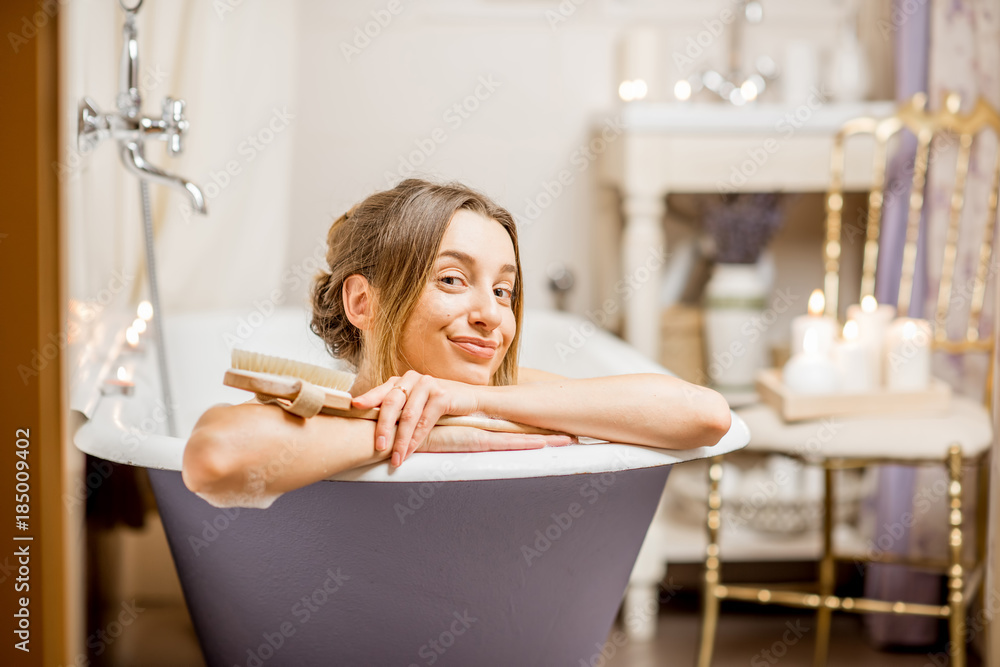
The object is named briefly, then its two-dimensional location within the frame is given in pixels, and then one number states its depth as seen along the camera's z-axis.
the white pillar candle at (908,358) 1.62
